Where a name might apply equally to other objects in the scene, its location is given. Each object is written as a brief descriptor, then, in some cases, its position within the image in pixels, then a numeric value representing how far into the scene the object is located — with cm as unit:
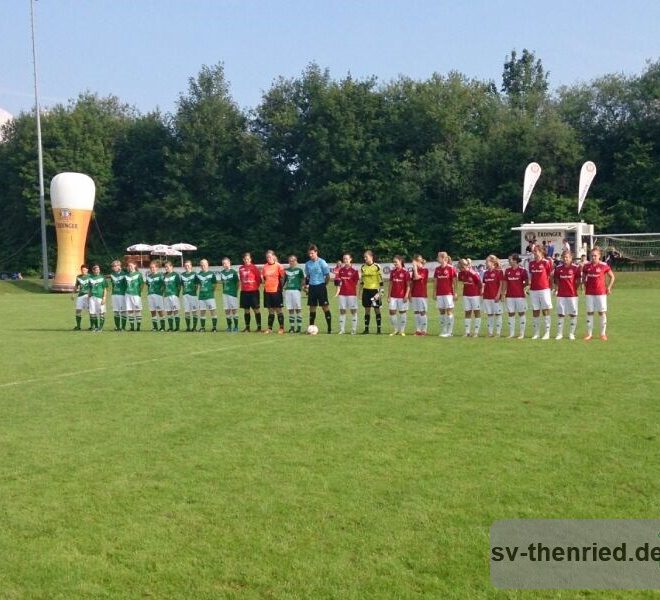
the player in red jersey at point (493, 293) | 1817
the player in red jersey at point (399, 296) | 1870
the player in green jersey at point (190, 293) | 2108
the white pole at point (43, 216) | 4597
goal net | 4334
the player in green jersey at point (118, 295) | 2180
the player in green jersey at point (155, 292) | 2141
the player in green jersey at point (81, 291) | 2197
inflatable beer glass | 4456
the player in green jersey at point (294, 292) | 1975
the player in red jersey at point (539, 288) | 1748
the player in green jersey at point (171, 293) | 2133
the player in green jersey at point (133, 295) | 2162
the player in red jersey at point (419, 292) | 1862
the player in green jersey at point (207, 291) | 2087
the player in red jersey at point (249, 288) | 2005
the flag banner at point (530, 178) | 3981
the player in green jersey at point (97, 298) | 2161
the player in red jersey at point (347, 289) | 1923
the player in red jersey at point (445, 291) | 1842
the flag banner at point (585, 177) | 3981
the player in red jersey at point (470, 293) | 1833
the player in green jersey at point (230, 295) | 2067
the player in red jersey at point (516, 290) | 1788
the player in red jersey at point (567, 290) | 1738
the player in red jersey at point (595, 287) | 1711
